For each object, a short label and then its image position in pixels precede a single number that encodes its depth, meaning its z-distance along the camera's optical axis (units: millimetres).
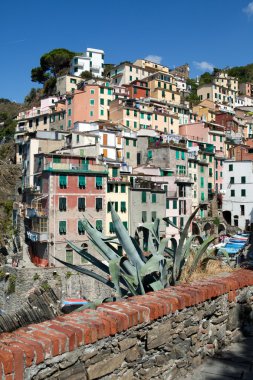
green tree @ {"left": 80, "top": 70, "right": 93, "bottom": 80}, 83706
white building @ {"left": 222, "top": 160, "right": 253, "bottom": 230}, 56188
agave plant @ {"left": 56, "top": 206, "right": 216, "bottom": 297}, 6371
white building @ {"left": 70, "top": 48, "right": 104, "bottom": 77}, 88062
